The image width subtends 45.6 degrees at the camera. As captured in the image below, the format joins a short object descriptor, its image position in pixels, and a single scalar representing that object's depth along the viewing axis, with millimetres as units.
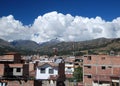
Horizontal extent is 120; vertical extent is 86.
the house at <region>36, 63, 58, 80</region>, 37746
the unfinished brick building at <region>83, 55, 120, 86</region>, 32896
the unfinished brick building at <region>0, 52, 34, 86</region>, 26773
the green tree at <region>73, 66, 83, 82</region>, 40419
